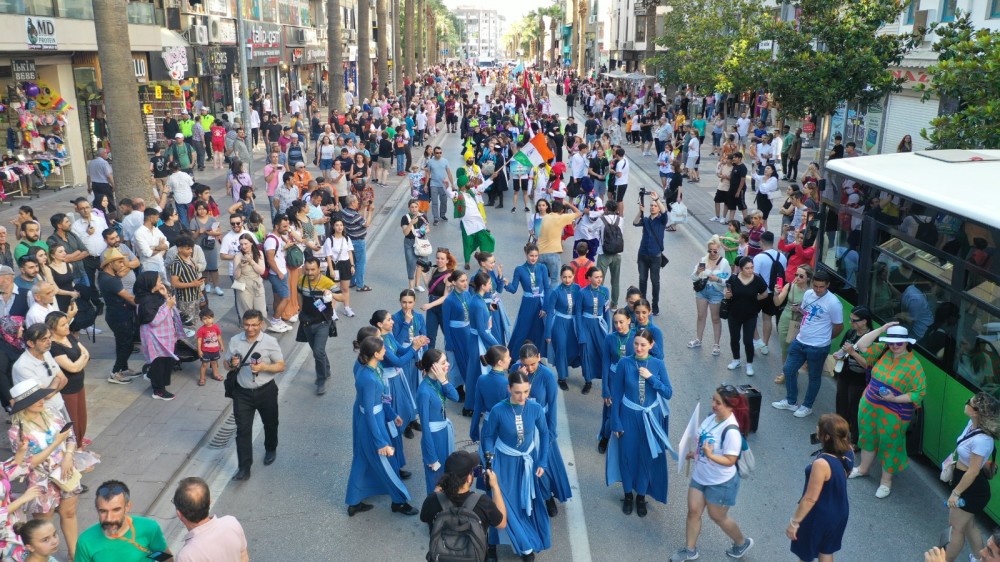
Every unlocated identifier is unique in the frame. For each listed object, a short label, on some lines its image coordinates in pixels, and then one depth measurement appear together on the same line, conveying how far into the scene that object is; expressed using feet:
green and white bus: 22.04
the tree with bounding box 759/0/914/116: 56.44
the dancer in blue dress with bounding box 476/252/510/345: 30.82
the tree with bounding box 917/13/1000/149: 35.04
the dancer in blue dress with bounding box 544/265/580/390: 31.35
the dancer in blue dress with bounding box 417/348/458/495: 21.48
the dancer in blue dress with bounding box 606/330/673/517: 22.75
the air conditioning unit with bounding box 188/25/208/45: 101.14
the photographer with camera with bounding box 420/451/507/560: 15.40
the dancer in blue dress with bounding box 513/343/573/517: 22.09
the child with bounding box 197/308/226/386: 31.89
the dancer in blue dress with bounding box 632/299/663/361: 24.30
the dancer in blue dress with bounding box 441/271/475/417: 29.73
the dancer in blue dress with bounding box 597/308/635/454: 25.40
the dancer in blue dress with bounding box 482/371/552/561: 20.16
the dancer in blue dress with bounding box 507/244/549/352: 33.01
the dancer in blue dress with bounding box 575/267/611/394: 31.22
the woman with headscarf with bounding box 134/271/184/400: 30.60
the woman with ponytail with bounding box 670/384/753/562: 19.86
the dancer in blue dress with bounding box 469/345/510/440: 21.94
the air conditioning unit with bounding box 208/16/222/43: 109.70
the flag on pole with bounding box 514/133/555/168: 55.93
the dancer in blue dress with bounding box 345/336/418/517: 22.26
